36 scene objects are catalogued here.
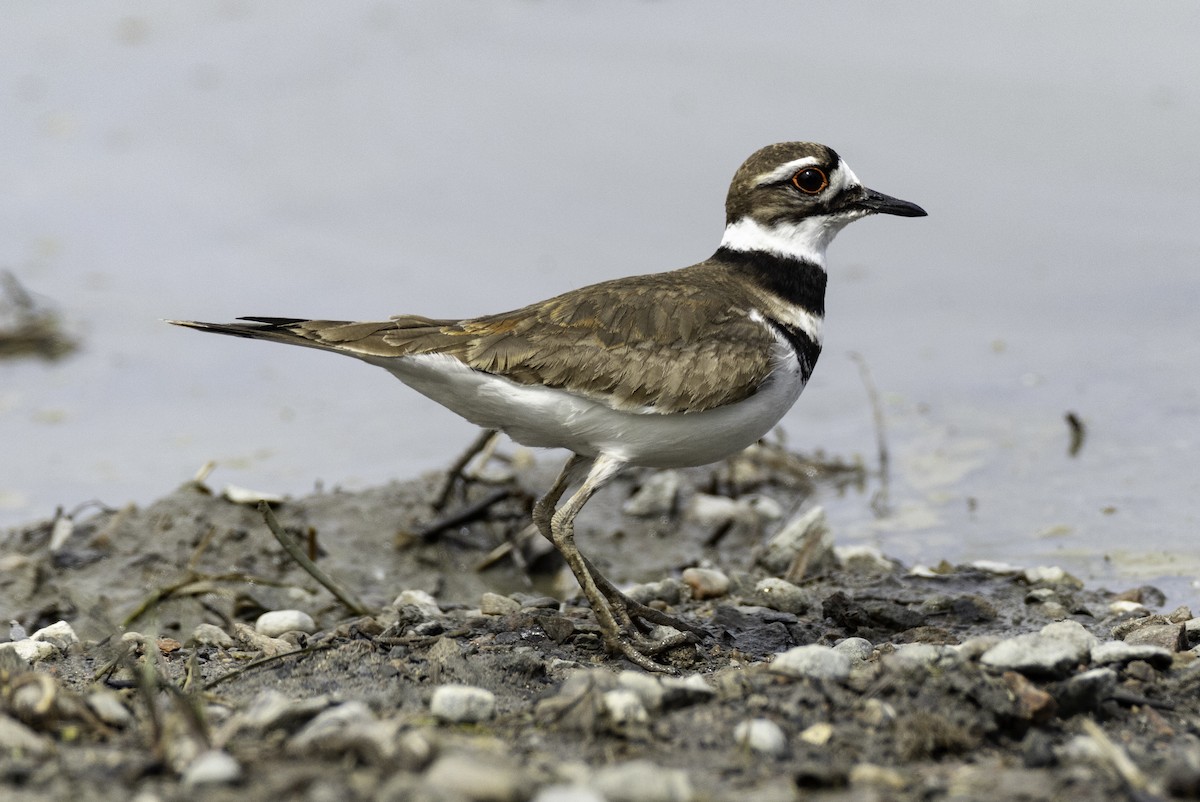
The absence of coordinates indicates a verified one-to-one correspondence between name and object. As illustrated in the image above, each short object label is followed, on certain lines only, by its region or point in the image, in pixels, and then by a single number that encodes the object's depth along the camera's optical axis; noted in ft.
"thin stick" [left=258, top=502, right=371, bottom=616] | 34.94
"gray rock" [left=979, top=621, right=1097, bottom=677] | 26.13
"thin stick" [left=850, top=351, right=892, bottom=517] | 50.08
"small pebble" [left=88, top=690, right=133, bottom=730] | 24.34
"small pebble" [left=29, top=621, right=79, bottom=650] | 35.42
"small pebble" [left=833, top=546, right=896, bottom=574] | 42.98
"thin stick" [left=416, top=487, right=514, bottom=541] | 46.96
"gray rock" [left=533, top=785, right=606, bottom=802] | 19.25
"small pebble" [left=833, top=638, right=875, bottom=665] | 30.22
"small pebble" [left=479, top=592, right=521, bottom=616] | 36.73
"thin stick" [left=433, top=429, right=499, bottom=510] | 47.19
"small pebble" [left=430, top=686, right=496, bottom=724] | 25.44
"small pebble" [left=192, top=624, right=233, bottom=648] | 34.74
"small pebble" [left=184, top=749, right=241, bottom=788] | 20.79
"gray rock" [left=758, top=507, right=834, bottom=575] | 42.80
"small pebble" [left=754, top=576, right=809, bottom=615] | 37.68
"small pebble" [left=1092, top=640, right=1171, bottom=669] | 27.86
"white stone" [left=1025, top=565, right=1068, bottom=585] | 40.42
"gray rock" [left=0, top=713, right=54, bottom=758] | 22.49
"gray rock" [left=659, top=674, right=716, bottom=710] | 25.54
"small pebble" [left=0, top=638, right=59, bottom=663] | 32.91
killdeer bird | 33.65
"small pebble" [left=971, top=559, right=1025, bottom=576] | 40.88
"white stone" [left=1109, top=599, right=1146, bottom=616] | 37.32
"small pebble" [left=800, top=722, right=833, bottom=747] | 24.38
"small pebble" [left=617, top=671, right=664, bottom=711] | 25.35
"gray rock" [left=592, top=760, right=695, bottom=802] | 20.25
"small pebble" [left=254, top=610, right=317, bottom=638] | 37.35
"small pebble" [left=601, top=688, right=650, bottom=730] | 24.66
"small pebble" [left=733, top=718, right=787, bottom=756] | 23.72
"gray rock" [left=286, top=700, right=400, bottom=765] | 21.57
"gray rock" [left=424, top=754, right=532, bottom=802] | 19.89
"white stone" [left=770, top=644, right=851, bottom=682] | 26.89
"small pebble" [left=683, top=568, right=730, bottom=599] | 39.78
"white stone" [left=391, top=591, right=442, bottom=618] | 38.32
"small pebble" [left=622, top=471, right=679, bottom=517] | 50.08
